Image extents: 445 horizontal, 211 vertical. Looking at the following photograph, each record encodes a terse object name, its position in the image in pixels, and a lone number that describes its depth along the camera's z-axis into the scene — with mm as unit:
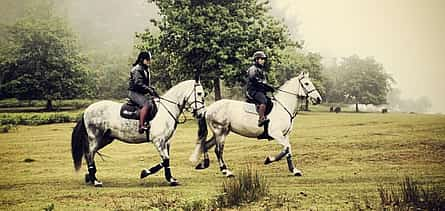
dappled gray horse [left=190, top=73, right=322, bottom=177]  7750
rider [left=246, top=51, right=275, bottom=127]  7605
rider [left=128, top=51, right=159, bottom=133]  6977
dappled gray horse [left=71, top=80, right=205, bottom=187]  7102
